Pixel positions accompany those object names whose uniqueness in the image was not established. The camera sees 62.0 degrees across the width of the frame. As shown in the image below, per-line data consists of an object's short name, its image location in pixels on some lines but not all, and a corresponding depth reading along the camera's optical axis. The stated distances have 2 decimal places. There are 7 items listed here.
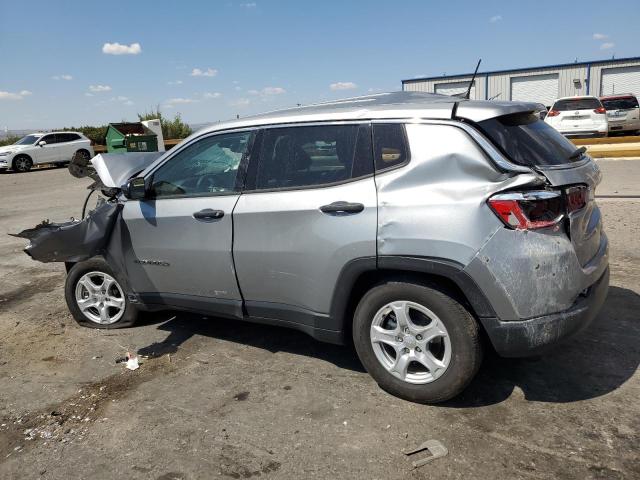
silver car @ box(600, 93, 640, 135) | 19.59
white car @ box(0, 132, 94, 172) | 22.78
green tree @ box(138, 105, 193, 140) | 32.41
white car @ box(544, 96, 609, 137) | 16.58
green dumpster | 20.56
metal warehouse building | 34.97
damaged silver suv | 2.87
